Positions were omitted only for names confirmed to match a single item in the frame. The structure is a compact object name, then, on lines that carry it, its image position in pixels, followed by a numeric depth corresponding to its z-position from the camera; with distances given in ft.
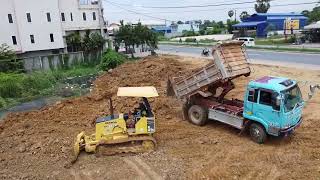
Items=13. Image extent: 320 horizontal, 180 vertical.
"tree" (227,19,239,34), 194.52
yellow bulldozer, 26.15
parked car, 113.58
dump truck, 25.60
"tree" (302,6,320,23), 156.65
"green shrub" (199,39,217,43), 148.47
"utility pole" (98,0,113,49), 102.23
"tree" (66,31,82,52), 95.63
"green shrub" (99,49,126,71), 81.67
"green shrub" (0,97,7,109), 50.52
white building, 85.01
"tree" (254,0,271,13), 223.37
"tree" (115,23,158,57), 101.57
